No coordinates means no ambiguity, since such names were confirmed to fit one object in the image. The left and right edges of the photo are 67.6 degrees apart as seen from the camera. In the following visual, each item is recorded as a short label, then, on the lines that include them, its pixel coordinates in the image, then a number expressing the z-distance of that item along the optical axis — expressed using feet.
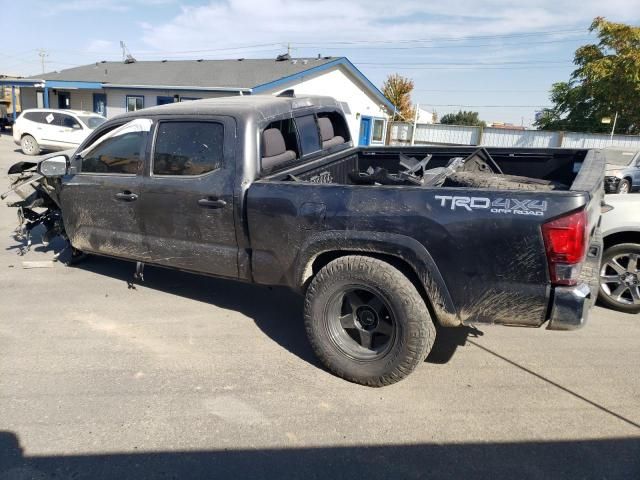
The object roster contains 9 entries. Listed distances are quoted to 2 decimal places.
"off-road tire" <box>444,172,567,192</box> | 12.37
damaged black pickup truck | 9.05
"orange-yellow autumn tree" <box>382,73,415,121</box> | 146.20
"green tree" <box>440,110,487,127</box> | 241.10
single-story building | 66.64
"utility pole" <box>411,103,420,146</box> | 69.87
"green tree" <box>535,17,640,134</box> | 98.78
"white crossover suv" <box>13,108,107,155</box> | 58.03
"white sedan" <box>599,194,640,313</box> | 14.80
